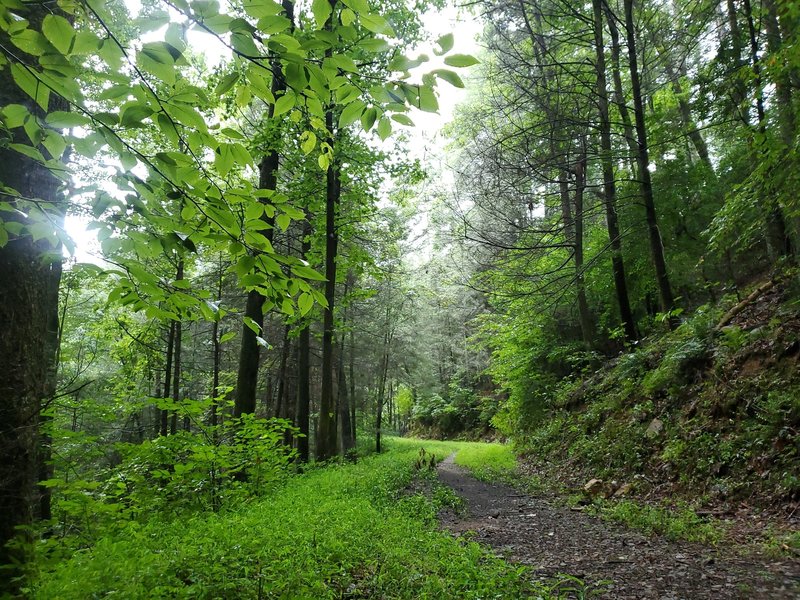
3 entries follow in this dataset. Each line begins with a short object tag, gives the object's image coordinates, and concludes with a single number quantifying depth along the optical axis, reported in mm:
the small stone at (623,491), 6996
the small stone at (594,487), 7614
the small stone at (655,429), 7693
